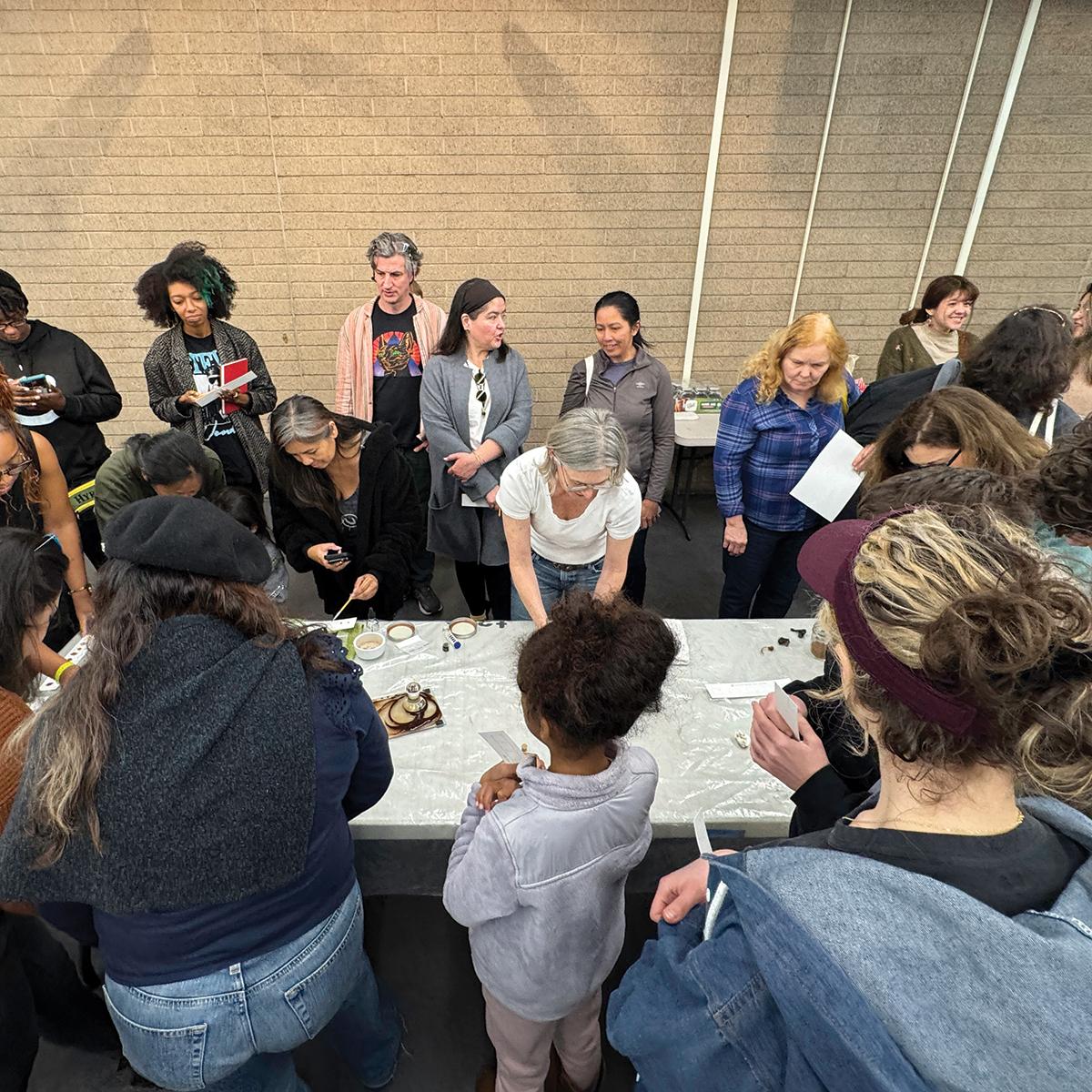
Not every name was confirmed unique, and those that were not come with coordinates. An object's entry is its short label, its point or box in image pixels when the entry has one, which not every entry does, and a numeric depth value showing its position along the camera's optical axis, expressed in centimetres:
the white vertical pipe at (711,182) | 361
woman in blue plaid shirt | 233
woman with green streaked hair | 283
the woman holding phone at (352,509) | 229
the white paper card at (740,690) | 183
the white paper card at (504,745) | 126
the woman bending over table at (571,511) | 188
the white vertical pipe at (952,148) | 362
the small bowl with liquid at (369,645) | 198
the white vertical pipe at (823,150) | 363
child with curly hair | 107
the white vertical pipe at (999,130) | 360
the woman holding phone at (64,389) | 267
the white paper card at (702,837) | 106
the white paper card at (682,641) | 197
